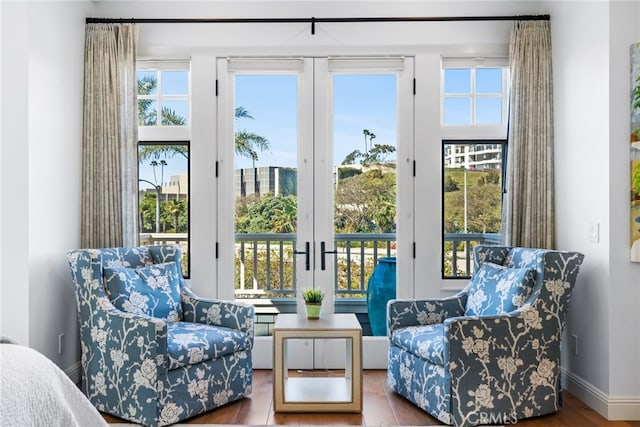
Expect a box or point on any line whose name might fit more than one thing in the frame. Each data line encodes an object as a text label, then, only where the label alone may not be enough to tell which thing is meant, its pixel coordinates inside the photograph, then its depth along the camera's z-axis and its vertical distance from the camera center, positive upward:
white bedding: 1.57 -0.59
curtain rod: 3.76 +1.41
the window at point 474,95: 3.90 +0.89
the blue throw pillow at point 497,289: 2.98 -0.45
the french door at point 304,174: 3.90 +0.30
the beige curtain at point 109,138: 3.68 +0.54
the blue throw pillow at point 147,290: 3.09 -0.47
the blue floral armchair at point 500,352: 2.78 -0.76
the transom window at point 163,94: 3.93 +0.91
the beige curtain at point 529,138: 3.65 +0.54
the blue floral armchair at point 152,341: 2.77 -0.72
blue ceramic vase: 3.93 -0.57
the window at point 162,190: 3.94 +0.18
